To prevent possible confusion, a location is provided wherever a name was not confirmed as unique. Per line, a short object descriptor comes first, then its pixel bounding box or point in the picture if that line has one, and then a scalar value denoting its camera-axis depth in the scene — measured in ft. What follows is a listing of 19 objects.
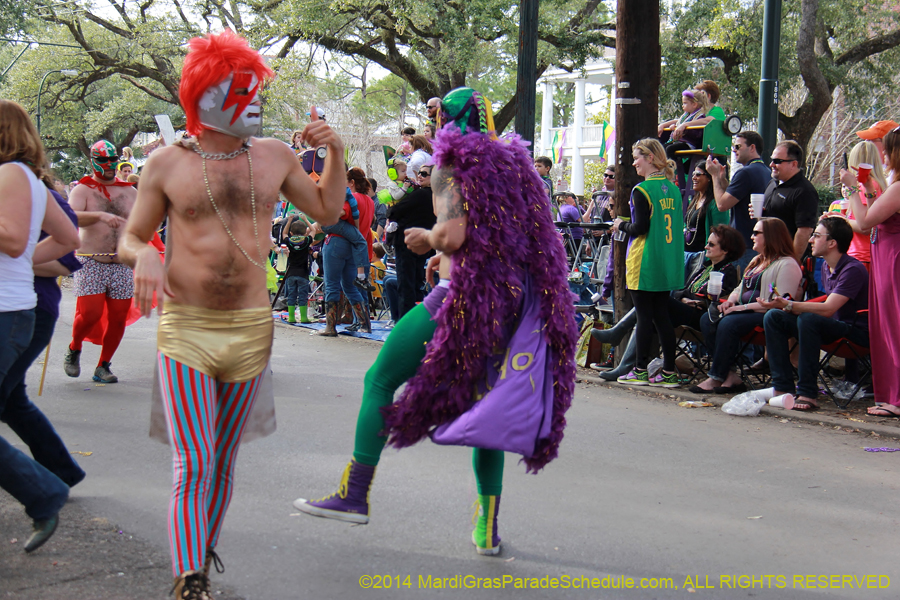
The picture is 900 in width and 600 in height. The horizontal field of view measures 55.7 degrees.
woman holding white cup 24.81
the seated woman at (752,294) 22.74
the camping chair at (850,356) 21.84
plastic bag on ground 21.56
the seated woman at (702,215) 27.94
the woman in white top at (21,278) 11.43
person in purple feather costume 10.96
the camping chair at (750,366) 23.41
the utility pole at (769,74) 29.73
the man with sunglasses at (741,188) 26.58
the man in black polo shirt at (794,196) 24.09
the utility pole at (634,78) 26.45
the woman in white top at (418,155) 29.59
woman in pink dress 20.59
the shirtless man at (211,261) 9.44
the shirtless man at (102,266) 23.17
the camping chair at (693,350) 25.26
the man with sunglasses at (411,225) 29.96
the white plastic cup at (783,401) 21.63
